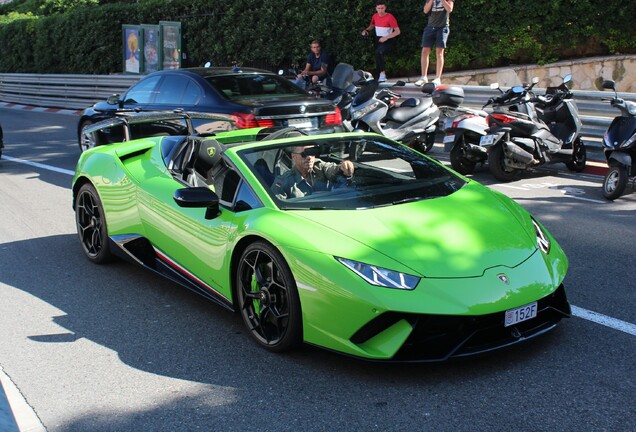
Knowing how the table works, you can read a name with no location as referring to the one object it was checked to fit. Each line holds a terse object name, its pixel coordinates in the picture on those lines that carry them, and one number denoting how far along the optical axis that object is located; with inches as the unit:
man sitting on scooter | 679.1
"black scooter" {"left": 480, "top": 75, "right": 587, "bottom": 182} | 392.8
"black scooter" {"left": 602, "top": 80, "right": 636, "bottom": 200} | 343.0
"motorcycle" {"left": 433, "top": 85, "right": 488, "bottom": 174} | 407.2
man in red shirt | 656.4
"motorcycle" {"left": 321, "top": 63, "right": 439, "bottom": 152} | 462.6
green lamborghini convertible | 160.9
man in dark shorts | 589.0
